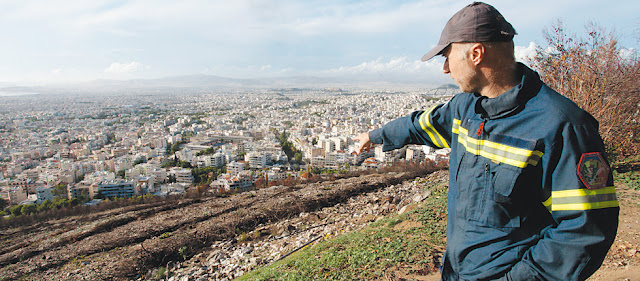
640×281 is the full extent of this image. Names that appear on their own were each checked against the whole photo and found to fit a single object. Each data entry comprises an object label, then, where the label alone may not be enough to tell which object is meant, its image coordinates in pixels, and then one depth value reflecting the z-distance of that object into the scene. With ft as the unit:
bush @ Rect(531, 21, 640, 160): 16.22
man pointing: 2.23
